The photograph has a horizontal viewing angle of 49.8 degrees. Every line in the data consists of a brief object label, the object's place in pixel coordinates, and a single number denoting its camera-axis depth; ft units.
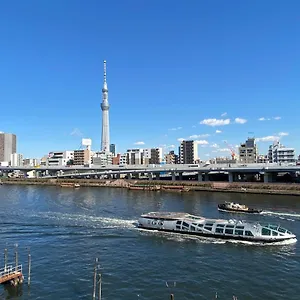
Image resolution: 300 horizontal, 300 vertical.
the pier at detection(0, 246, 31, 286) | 76.46
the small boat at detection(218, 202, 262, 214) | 177.12
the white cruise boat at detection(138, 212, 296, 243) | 116.78
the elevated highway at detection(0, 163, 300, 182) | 310.04
